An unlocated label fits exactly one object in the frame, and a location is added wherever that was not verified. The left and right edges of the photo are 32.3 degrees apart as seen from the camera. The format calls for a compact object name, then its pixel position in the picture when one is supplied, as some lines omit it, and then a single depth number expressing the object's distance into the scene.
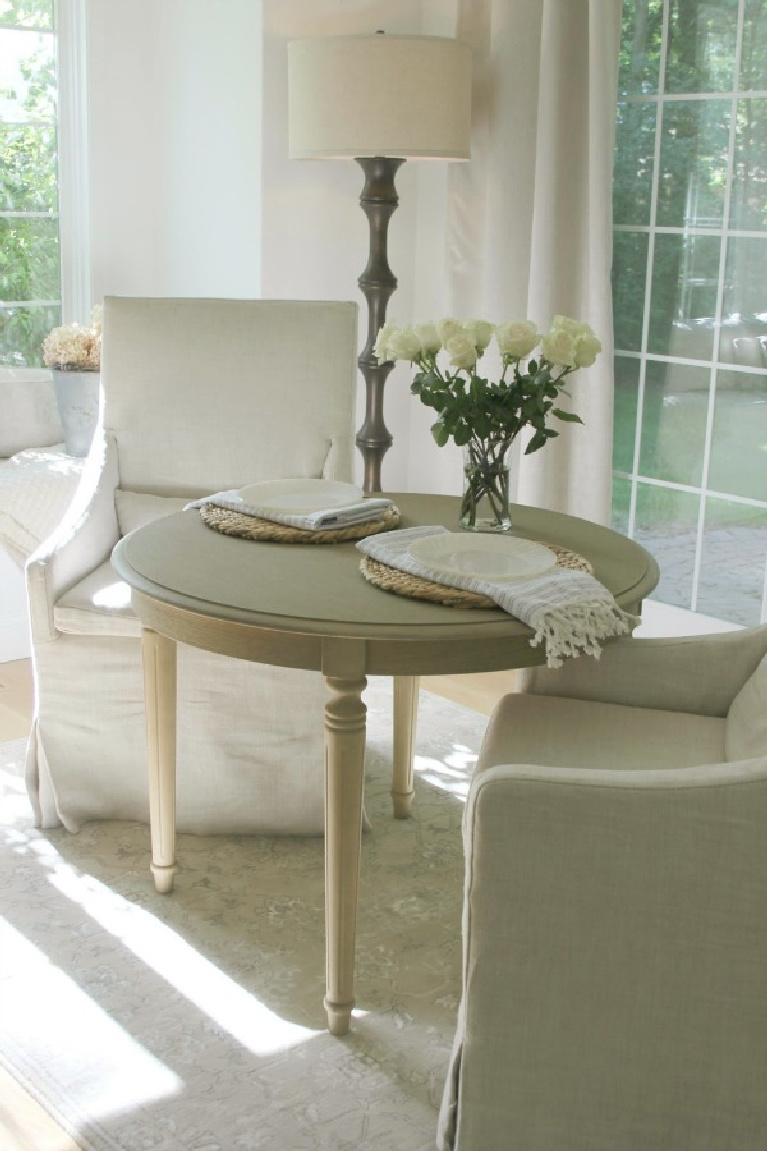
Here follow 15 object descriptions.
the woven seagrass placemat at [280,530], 2.30
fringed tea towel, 1.87
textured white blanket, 3.43
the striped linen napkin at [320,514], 2.31
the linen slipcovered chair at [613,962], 1.58
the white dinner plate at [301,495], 2.41
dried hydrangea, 3.67
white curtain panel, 3.48
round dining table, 1.88
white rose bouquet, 2.18
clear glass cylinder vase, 2.25
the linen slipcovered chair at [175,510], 2.66
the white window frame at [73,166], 4.03
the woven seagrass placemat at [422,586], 1.96
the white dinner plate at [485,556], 2.04
